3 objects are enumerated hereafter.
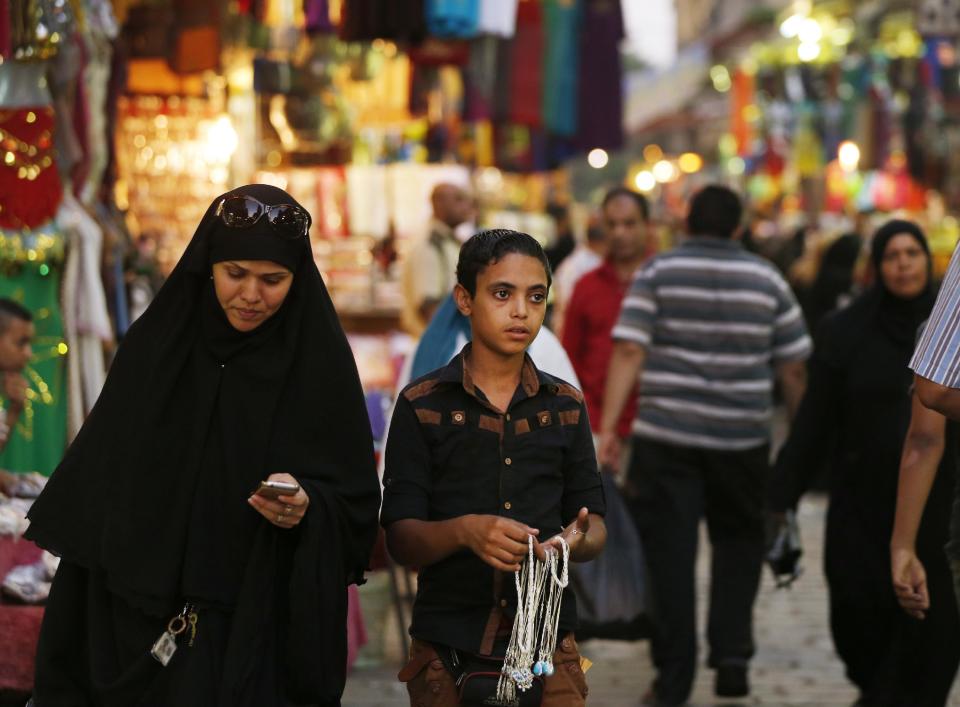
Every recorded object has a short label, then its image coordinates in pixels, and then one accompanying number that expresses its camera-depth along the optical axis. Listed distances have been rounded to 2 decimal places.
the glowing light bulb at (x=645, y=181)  46.13
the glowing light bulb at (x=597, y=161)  36.49
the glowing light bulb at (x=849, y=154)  20.64
